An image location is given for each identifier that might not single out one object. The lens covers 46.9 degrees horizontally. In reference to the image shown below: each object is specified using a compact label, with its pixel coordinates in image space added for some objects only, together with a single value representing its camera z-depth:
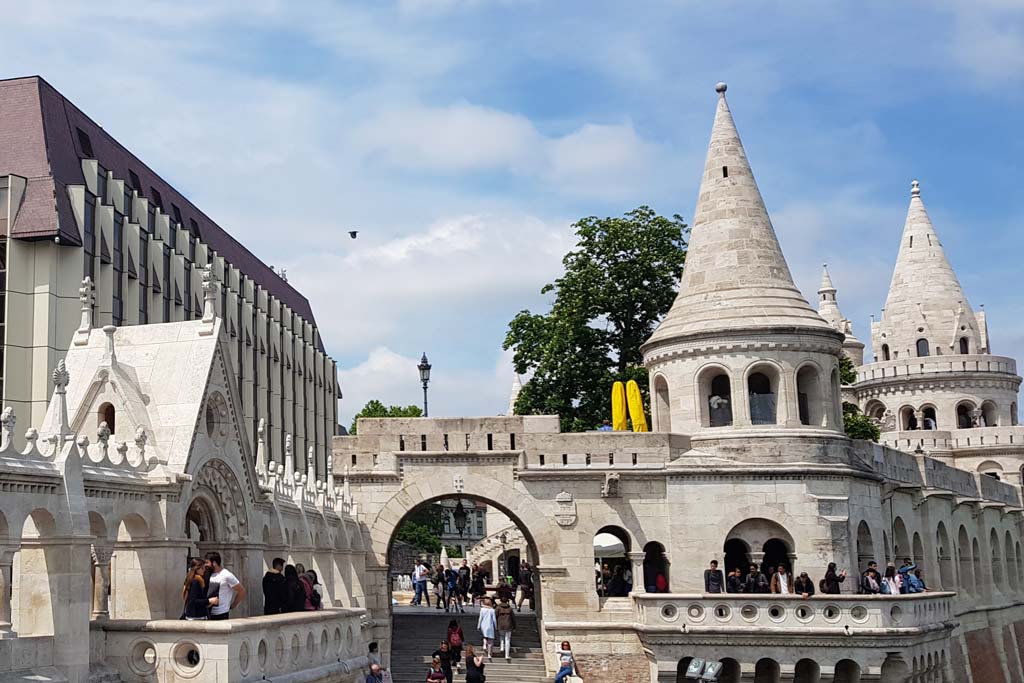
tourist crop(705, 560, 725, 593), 27.24
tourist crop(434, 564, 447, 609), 34.94
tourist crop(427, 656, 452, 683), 20.58
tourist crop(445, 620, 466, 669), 26.52
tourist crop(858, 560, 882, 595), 26.91
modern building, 39.50
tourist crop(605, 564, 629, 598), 29.39
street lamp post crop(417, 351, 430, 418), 38.06
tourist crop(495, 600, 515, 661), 28.53
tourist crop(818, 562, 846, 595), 26.77
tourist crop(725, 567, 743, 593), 27.17
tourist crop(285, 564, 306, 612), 17.70
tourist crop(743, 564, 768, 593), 27.05
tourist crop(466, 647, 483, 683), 21.55
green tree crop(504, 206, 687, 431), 40.66
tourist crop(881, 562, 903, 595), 27.24
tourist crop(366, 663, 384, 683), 19.38
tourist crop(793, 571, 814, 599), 26.67
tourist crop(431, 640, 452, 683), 22.09
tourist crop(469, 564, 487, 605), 36.44
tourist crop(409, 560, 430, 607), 37.72
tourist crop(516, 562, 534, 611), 37.07
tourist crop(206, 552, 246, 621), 14.98
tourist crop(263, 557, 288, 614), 17.38
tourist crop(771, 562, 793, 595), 26.77
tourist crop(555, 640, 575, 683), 23.93
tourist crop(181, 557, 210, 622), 14.95
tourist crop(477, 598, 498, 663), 28.16
